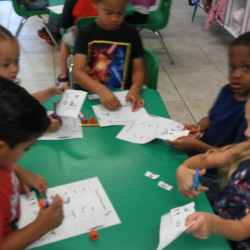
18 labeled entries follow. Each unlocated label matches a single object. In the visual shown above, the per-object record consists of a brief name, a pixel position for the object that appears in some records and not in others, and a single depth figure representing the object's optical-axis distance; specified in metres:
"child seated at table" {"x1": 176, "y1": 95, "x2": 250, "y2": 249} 0.87
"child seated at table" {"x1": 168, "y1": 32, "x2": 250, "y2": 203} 1.37
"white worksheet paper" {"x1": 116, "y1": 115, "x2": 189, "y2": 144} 1.31
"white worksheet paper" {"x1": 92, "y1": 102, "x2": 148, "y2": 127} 1.44
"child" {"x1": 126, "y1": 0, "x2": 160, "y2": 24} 3.29
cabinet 3.70
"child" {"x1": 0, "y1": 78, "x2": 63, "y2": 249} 0.77
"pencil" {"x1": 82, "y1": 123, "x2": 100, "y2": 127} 1.40
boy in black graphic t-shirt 1.65
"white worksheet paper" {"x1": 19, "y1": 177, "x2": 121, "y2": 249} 0.92
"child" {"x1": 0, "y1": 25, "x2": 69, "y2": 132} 1.37
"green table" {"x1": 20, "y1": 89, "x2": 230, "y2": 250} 0.90
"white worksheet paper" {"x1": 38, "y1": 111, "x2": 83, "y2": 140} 1.31
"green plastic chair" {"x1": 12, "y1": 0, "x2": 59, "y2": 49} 3.64
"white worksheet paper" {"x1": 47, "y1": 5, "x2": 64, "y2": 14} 2.89
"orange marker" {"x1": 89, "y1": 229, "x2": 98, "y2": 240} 0.90
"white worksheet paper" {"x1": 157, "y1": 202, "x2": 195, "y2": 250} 0.82
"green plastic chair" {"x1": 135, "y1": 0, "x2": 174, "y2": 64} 3.39
